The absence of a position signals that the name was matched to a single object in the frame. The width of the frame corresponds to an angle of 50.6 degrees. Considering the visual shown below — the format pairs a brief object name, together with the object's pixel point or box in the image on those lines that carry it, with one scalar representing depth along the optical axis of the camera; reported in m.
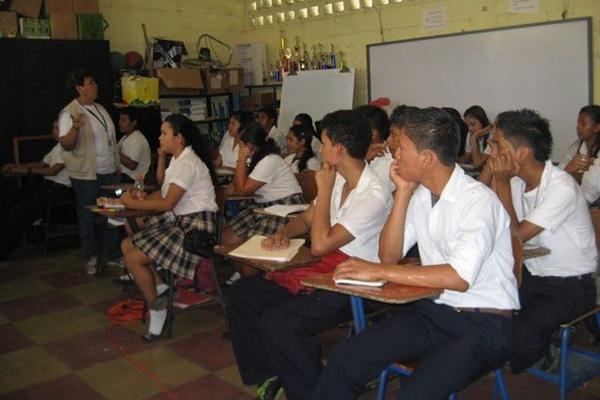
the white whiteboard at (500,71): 5.38
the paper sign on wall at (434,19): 6.23
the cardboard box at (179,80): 7.37
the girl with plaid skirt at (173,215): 3.59
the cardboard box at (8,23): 6.42
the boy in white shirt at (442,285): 1.95
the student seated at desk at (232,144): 6.30
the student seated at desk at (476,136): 5.43
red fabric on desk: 2.70
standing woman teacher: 5.19
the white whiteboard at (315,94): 7.06
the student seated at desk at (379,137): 3.84
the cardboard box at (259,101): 8.10
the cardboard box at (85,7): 6.82
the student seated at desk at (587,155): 3.70
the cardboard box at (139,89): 6.97
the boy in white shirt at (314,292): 2.50
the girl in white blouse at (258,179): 4.30
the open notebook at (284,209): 3.58
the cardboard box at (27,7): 6.54
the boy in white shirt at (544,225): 2.36
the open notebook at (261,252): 2.54
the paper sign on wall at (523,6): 5.57
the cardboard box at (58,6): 6.64
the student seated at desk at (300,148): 5.31
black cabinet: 6.36
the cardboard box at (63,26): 6.67
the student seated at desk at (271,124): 6.68
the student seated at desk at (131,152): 6.16
